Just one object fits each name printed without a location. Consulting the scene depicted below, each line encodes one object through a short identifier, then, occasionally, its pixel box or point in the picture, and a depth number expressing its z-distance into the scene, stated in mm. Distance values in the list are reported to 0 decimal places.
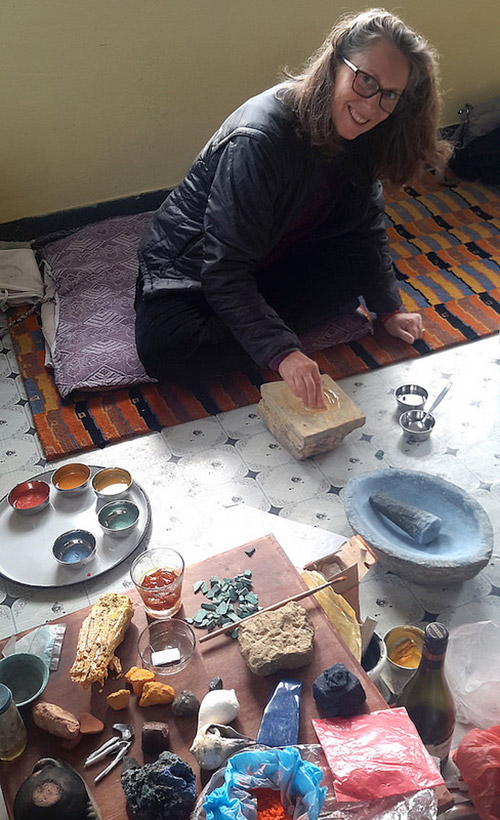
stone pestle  1596
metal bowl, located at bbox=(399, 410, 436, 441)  1973
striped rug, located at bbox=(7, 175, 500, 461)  2068
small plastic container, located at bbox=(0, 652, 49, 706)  1142
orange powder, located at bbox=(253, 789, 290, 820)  951
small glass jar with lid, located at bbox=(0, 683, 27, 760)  1021
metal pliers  1053
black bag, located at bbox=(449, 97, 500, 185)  2994
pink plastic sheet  989
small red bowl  1747
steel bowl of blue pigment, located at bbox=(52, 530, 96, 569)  1666
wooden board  1049
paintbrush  1214
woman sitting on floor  1661
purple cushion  2170
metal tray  1646
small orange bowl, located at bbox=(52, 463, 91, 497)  1803
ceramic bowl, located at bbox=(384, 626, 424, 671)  1442
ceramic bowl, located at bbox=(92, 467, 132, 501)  1798
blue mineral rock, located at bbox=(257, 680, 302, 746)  1055
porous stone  1140
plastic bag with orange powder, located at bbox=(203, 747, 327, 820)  925
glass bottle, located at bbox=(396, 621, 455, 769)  1200
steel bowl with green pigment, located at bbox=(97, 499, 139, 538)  1702
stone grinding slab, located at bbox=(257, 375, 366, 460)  1864
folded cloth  2479
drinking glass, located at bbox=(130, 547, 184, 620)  1245
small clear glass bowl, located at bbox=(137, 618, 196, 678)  1169
